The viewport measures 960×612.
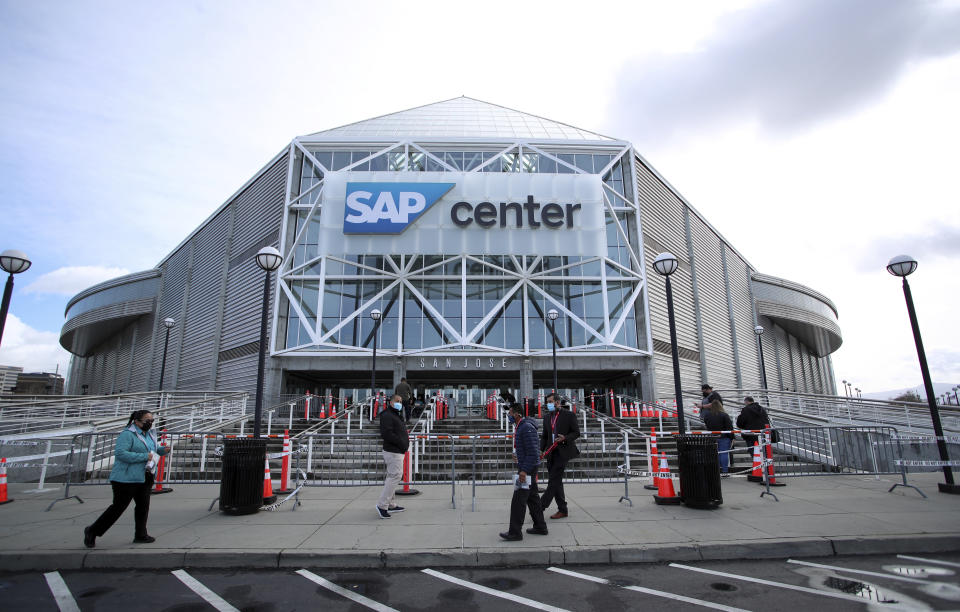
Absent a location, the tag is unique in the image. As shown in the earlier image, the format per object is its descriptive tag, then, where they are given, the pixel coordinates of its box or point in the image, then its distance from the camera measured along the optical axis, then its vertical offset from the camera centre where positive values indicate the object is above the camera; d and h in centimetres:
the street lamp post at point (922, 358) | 934 +129
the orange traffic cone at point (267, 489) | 868 -98
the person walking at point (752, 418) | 1099 +16
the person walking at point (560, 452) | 731 -35
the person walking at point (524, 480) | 621 -64
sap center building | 2556 +862
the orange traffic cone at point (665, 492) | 839 -107
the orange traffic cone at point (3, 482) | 925 -86
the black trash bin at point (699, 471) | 799 -71
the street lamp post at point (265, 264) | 926 +316
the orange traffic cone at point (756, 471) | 1058 -96
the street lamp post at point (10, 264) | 959 +319
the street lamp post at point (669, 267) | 955 +300
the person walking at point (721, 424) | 1112 +4
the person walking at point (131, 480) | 607 -58
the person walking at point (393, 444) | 789 -22
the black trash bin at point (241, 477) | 784 -71
